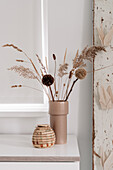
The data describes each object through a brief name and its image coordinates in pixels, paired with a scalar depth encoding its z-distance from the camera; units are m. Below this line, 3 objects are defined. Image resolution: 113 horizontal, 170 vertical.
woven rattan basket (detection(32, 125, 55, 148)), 2.11
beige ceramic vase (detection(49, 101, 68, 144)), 2.21
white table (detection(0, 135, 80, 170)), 1.99
